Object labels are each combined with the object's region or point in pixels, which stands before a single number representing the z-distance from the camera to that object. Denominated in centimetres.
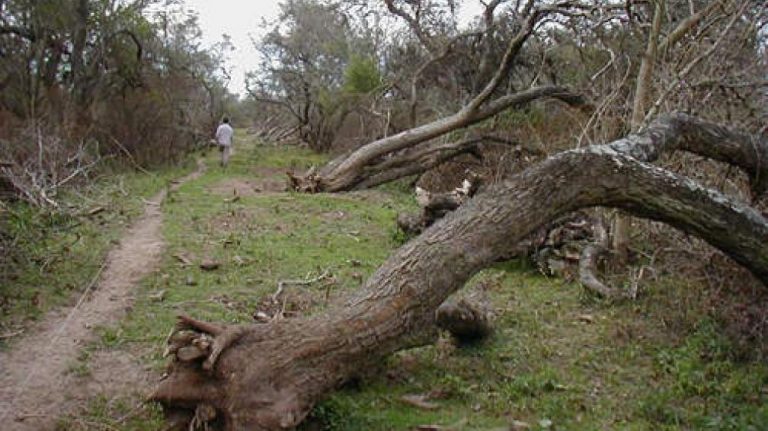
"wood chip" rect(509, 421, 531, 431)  426
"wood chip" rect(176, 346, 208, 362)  398
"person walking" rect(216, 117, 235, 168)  1898
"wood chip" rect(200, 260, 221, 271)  789
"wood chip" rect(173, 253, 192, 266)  809
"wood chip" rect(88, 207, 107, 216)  1034
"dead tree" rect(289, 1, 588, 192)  1261
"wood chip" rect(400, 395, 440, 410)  461
